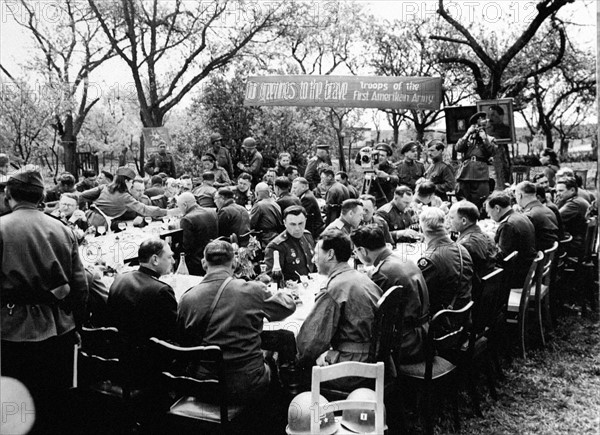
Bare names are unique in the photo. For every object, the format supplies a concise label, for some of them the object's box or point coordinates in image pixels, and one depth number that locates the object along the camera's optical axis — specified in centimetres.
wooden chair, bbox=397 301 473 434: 385
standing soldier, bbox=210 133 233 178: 1268
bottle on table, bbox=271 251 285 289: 465
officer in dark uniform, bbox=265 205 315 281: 546
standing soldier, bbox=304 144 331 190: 1146
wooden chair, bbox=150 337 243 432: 308
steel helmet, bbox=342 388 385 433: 314
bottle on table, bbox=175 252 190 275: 516
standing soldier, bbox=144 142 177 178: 1312
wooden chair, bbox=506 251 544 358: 516
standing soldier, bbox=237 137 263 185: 1197
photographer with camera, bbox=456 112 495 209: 915
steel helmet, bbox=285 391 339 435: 311
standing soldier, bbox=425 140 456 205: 1015
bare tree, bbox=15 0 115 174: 1911
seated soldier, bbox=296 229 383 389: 350
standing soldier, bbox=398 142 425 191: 1137
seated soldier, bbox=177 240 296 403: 342
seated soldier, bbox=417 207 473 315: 451
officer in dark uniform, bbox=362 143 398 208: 978
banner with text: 1267
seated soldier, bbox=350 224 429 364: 393
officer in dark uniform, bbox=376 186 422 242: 711
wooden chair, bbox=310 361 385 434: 286
